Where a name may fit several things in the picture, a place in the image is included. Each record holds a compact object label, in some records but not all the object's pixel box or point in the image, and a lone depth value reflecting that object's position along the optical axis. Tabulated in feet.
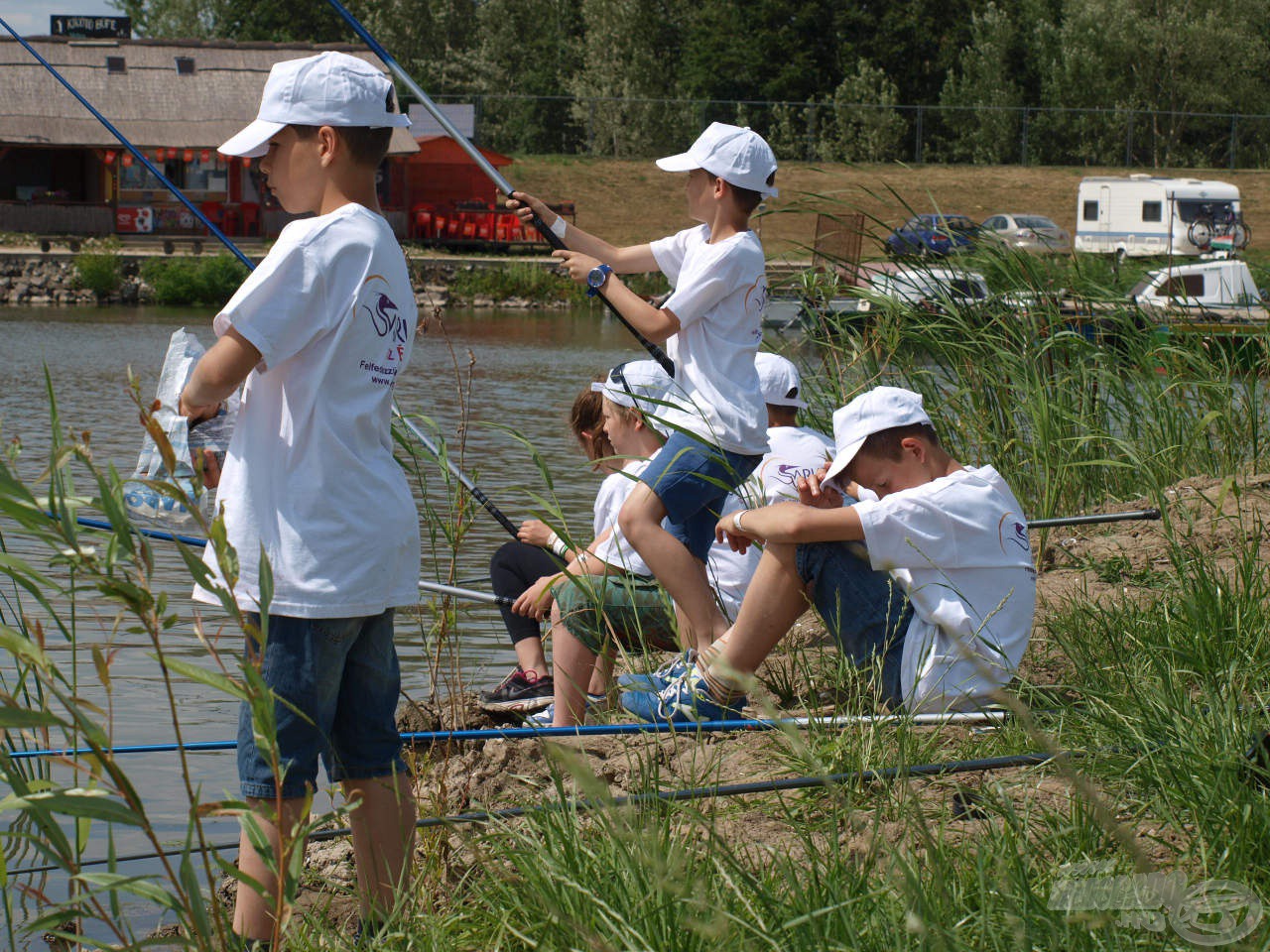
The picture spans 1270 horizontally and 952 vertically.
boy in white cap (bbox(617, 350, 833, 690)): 26.51
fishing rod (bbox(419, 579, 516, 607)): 22.88
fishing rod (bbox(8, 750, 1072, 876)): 16.01
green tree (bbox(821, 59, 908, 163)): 255.15
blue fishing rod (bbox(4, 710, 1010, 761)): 19.01
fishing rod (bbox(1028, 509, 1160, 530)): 29.54
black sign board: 244.94
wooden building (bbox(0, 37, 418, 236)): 203.88
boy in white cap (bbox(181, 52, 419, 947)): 15.03
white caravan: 200.91
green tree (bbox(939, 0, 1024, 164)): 264.96
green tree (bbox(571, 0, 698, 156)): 262.71
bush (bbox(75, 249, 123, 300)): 165.98
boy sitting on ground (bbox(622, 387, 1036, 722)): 20.53
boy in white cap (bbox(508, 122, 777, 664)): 24.36
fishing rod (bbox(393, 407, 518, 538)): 22.64
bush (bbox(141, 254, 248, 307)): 165.98
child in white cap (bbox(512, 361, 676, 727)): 24.08
